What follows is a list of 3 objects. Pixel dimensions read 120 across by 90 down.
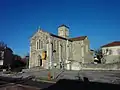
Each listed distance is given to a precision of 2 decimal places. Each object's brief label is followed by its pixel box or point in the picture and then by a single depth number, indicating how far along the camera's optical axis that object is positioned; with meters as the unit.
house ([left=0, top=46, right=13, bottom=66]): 37.40
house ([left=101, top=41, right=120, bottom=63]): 31.19
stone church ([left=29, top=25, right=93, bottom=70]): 29.03
